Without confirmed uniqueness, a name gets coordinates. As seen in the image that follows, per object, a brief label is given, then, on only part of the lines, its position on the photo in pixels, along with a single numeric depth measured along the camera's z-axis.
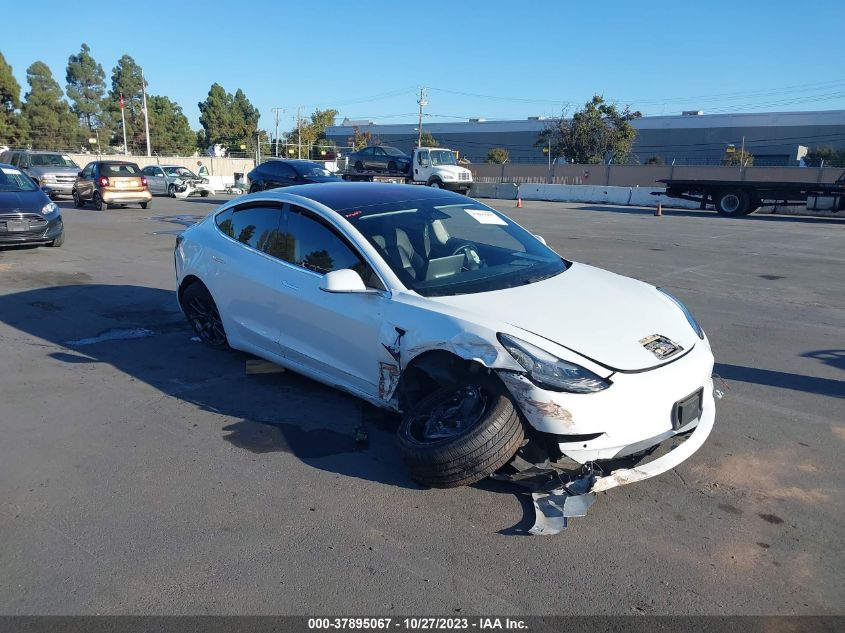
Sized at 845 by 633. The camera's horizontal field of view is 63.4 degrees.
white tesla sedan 3.47
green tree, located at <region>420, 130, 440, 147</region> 81.25
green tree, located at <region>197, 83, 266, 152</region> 86.62
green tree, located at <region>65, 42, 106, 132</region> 84.62
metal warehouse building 61.88
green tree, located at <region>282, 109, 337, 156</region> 94.81
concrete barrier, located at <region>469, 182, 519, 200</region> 34.46
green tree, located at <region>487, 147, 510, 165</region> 70.31
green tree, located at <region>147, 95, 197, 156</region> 82.00
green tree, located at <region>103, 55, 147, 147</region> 85.94
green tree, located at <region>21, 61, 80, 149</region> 66.12
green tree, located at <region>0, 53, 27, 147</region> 58.97
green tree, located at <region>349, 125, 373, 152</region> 81.16
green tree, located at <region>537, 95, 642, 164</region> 57.06
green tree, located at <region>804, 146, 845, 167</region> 49.03
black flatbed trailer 22.12
